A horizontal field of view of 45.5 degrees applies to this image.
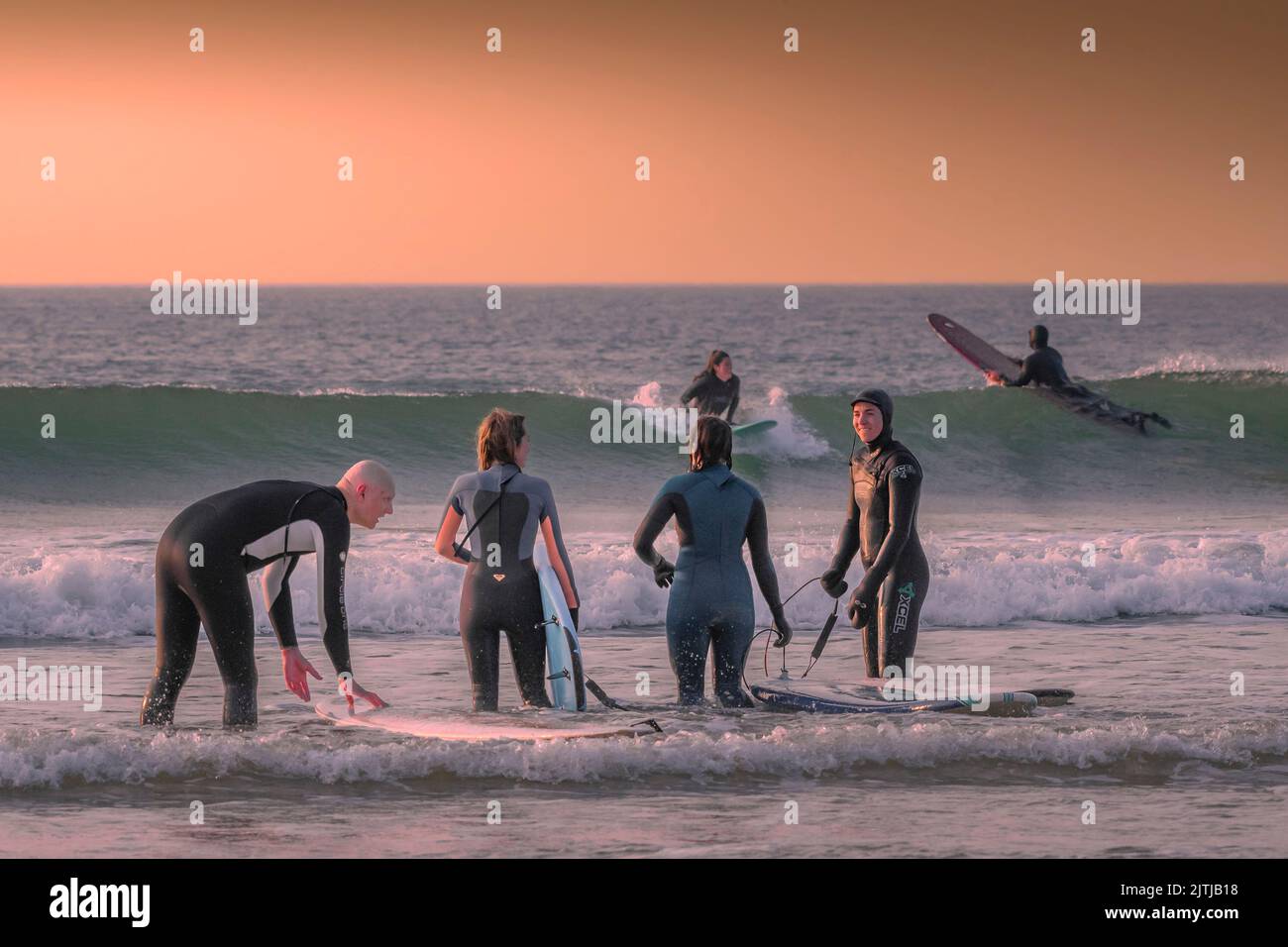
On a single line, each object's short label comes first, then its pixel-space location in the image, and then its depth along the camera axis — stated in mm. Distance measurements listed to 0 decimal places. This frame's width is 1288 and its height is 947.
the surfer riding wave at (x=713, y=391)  16203
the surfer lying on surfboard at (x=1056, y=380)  22309
